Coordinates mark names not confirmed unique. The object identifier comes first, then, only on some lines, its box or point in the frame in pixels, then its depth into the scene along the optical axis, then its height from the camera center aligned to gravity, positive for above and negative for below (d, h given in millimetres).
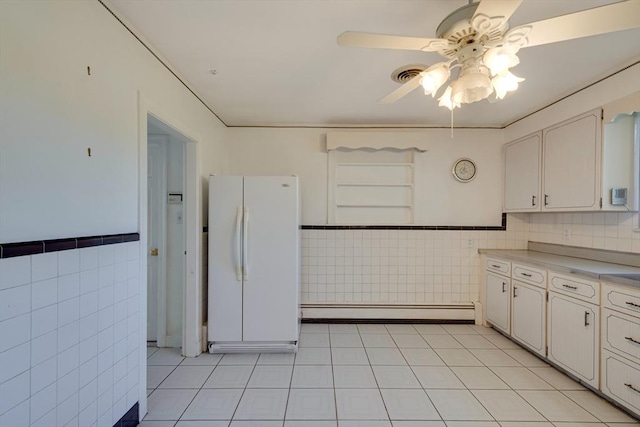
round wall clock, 3480 +559
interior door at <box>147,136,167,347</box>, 2799 -157
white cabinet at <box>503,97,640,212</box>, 2172 +446
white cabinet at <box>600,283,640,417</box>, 1752 -851
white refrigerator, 2666 -523
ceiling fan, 1039 +743
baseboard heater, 3408 -1197
